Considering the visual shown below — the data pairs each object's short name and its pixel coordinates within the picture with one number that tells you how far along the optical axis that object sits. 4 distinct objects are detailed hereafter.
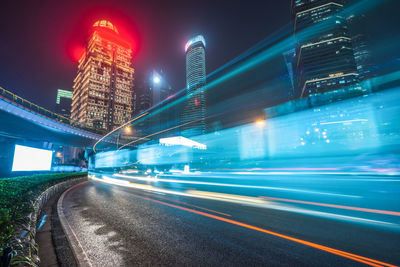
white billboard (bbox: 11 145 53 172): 13.35
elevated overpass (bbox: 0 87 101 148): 22.80
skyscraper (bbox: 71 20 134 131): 111.25
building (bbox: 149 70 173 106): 102.88
